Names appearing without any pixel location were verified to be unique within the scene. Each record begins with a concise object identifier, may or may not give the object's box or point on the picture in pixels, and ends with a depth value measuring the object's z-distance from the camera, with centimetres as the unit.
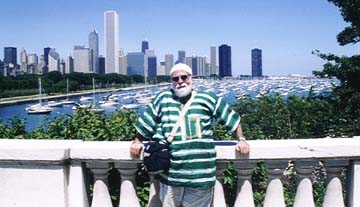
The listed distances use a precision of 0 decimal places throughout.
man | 350
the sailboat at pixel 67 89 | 13862
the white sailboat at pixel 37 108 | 8268
